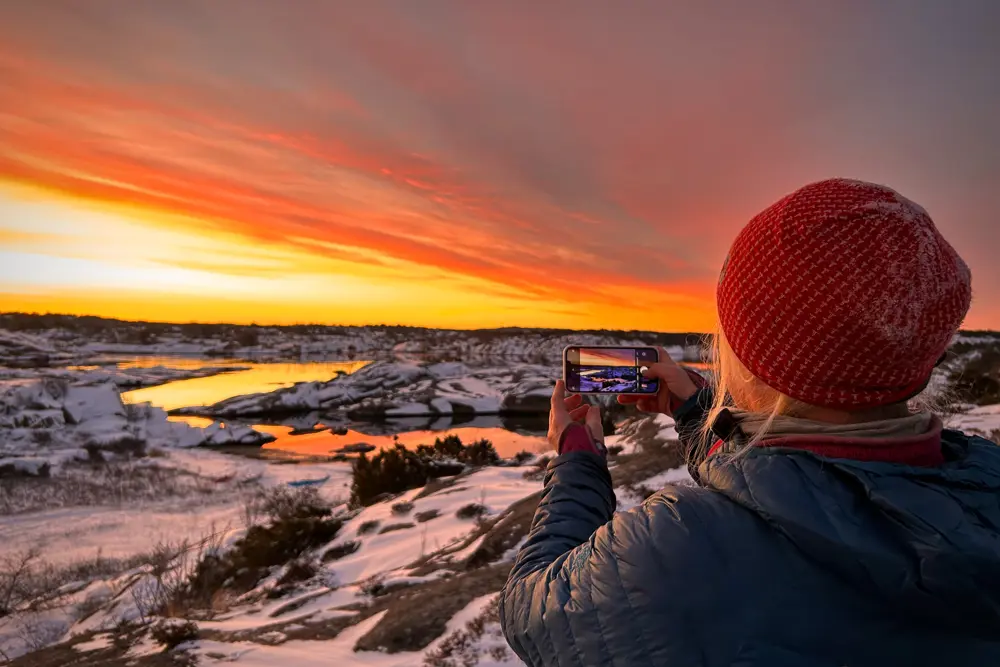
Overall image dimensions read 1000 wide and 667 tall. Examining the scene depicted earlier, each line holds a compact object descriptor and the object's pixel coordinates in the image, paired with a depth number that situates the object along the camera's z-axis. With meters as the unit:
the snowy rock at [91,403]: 30.27
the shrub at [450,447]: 19.08
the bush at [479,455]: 17.80
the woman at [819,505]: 0.91
